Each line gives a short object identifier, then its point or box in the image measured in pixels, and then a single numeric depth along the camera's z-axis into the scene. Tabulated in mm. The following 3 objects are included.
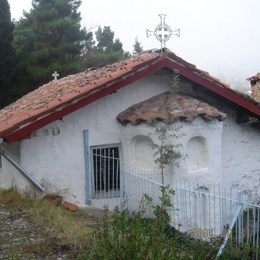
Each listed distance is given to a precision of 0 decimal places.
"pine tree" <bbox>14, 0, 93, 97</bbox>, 24359
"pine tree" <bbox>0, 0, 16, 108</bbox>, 22375
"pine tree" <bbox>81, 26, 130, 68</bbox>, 31391
